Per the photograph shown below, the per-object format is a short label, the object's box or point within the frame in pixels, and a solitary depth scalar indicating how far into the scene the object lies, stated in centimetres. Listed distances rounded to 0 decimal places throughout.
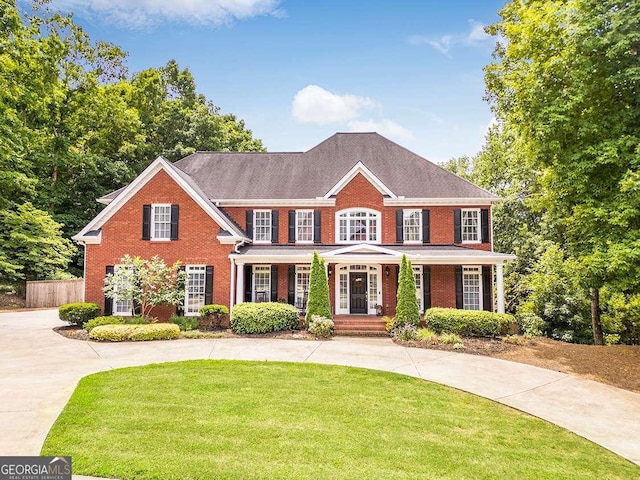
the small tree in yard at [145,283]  1612
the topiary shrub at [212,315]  1659
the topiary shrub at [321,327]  1518
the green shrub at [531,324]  1792
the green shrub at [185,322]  1620
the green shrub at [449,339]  1395
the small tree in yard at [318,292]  1625
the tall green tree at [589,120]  1095
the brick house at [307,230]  1764
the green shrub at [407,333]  1457
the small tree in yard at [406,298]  1584
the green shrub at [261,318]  1555
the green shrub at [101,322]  1534
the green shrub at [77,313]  1627
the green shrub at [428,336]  1417
